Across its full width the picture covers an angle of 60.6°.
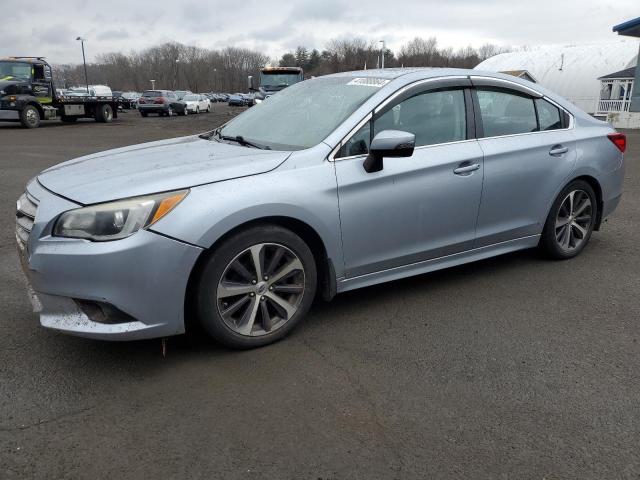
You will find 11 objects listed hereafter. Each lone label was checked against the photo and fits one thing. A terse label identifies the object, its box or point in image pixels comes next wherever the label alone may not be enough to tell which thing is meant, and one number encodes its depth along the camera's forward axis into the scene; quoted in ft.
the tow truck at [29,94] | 69.31
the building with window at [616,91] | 122.42
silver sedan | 9.19
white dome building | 141.18
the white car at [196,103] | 132.46
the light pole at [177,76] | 434.30
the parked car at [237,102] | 217.97
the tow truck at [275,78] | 98.94
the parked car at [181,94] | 129.05
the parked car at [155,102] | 118.11
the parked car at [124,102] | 102.74
